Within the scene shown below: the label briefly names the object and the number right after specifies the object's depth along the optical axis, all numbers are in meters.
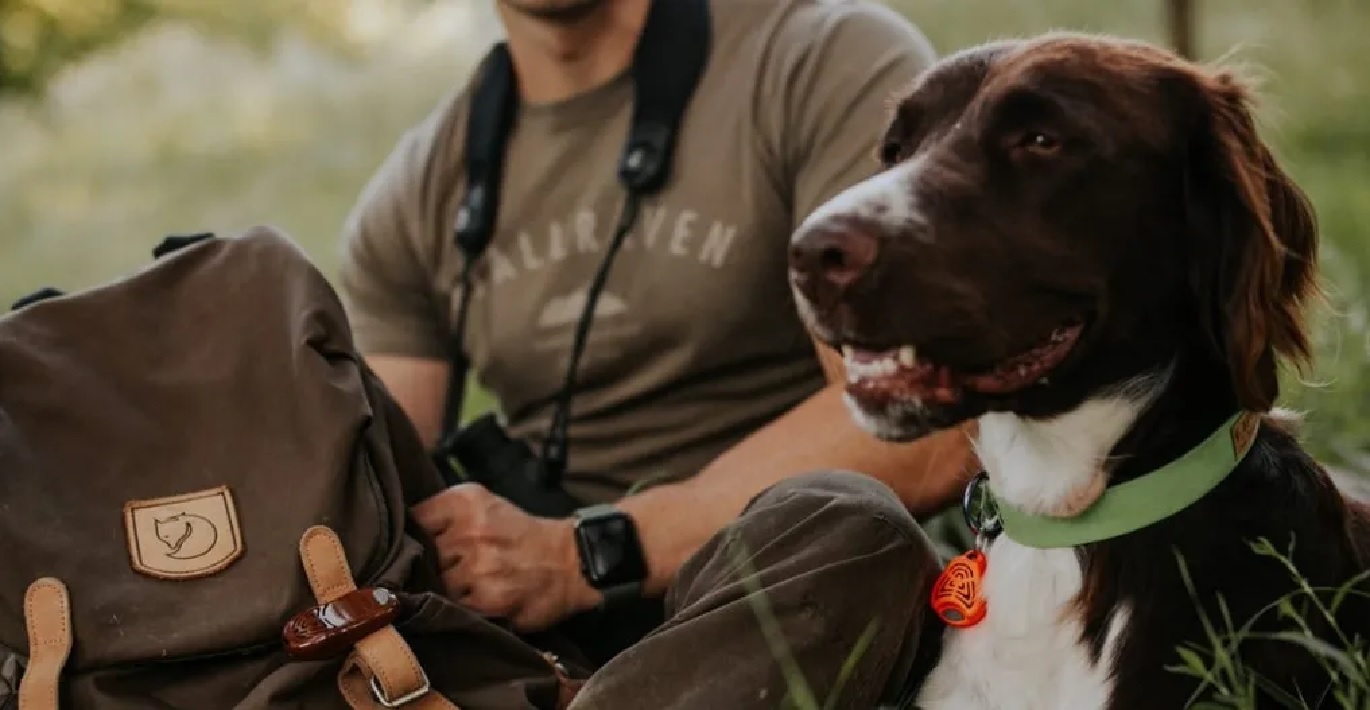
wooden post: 2.57
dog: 1.36
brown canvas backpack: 1.49
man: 1.69
